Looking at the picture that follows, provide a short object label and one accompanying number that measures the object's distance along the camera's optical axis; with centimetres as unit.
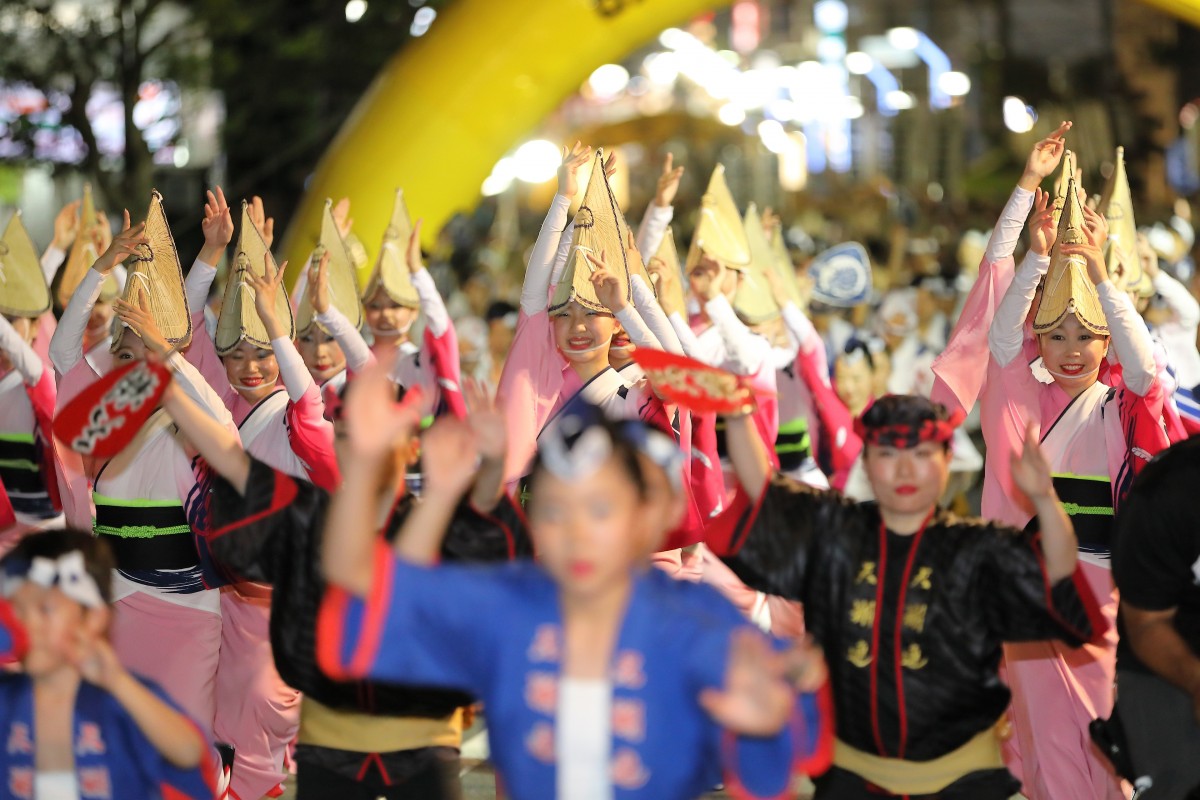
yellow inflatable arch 2012
